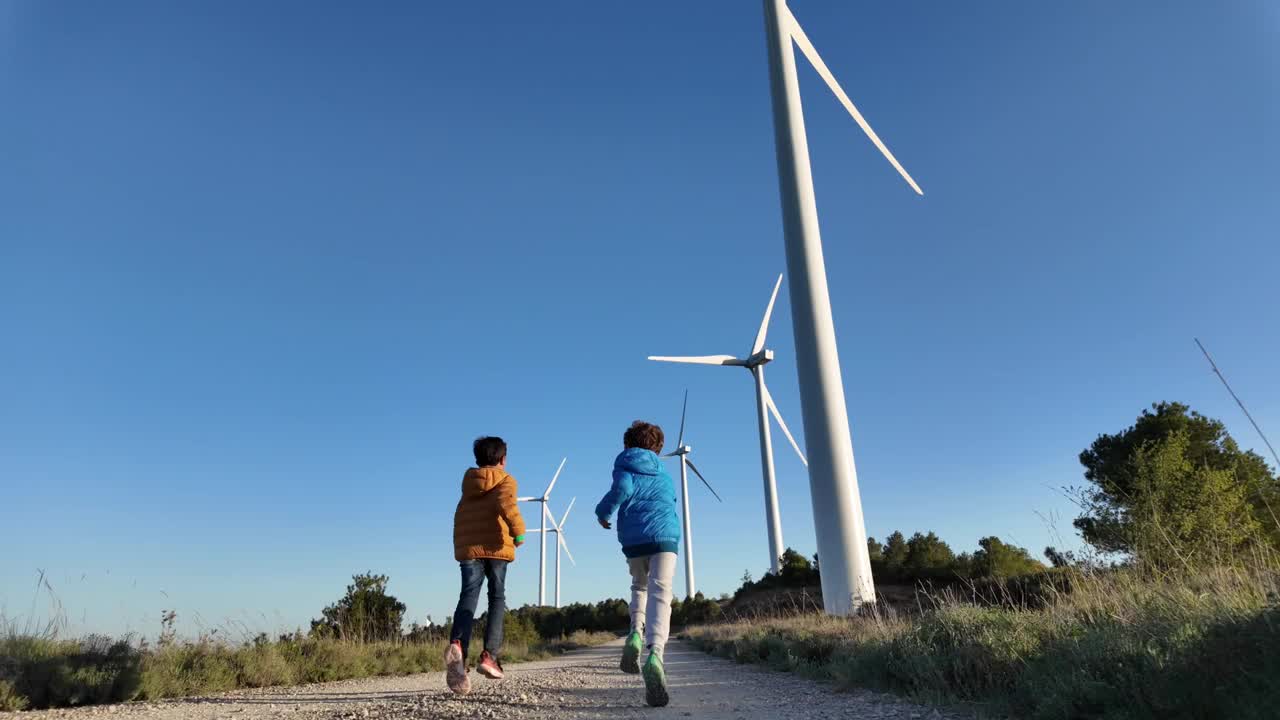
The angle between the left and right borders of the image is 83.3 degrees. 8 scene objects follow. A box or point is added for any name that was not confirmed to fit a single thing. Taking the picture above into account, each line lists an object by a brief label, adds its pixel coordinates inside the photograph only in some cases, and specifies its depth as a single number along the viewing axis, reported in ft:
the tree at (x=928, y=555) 148.25
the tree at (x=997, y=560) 131.05
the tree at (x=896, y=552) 155.43
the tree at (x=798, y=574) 166.61
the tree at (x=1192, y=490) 95.50
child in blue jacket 21.62
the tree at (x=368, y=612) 55.52
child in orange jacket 24.89
